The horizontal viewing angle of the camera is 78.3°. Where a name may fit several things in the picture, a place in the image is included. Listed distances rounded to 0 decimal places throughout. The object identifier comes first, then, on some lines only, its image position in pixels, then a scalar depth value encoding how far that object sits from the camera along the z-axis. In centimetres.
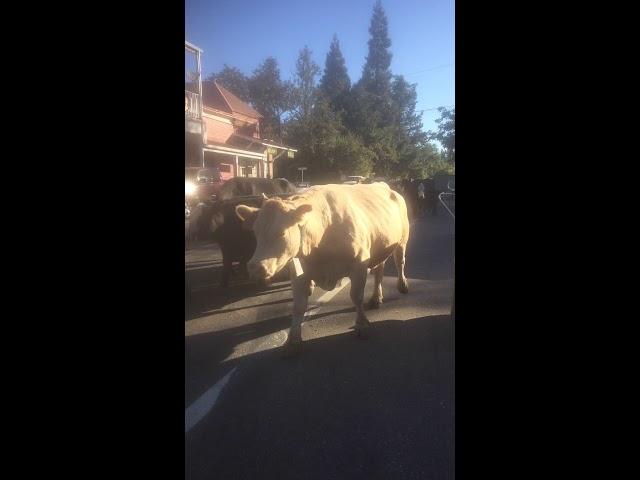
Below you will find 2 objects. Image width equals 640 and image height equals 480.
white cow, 234
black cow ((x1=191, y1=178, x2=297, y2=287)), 260
